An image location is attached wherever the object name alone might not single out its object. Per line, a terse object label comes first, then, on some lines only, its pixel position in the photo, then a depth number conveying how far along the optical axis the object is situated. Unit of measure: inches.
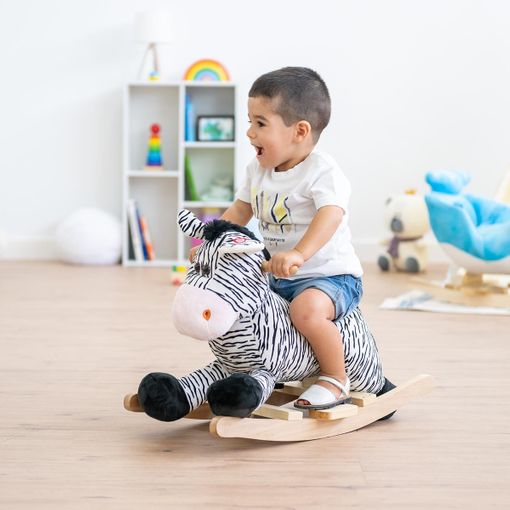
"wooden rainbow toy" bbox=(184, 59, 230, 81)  173.8
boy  68.5
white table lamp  166.9
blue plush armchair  126.2
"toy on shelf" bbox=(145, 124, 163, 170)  175.0
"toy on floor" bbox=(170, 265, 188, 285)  150.5
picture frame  174.6
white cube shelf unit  174.6
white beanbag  170.4
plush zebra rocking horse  63.6
